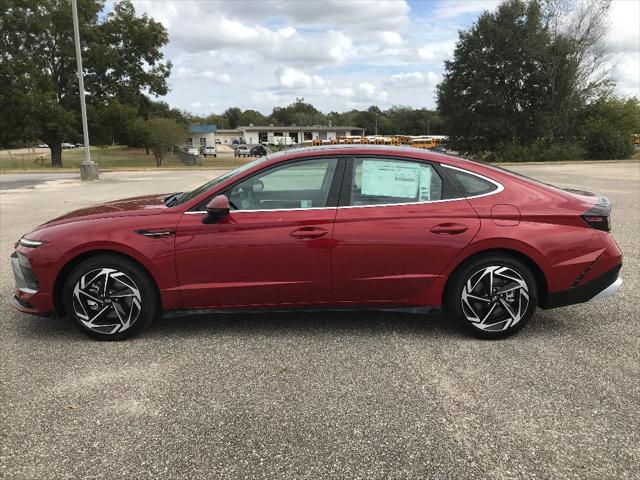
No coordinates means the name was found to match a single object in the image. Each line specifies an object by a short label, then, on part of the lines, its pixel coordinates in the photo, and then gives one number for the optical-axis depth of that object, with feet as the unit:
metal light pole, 69.34
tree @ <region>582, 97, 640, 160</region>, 116.67
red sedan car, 13.33
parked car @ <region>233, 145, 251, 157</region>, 232.61
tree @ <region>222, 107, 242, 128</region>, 573.33
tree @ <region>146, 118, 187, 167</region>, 140.77
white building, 405.80
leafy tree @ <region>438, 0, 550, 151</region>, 131.75
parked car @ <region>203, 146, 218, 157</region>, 232.94
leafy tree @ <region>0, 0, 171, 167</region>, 118.01
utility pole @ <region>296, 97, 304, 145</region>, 405.72
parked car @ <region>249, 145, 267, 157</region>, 205.63
